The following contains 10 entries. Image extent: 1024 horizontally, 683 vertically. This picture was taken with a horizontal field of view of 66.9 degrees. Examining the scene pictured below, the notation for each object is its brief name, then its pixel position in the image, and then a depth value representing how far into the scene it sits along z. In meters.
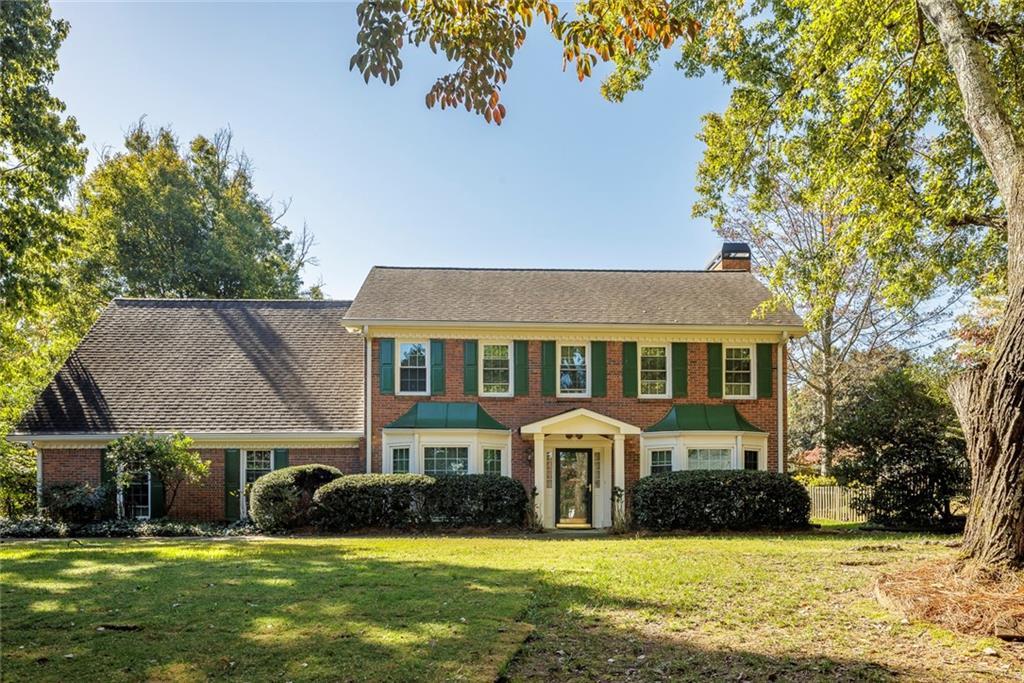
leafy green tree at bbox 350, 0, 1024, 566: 5.78
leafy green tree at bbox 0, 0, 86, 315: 15.48
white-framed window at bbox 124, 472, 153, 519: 18.16
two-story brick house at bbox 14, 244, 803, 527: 18.48
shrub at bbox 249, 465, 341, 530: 16.17
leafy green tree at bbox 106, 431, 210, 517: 16.94
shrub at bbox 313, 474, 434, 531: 16.28
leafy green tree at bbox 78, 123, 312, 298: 30.20
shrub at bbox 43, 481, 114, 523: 17.11
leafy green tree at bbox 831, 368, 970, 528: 16.25
